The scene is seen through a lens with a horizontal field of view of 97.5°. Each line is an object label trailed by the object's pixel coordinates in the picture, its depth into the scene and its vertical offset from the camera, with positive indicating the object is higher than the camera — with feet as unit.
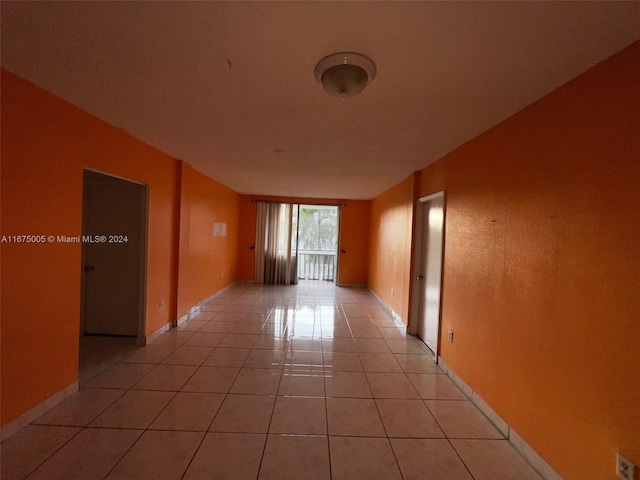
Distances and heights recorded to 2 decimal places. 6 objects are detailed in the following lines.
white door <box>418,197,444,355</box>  11.21 -1.42
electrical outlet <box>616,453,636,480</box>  4.10 -3.29
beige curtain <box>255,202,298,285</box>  24.86 -0.90
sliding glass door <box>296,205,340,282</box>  29.94 -1.03
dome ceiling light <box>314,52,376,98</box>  4.84 +3.01
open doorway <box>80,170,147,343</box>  11.69 -1.26
